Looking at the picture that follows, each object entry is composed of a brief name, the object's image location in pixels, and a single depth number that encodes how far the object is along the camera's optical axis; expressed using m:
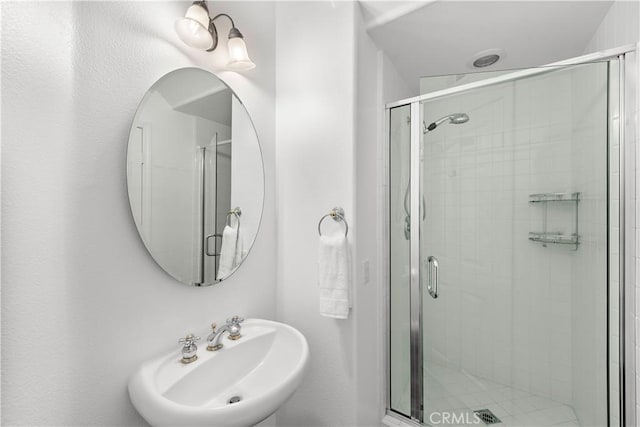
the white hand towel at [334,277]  1.29
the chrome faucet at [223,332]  1.09
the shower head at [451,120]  1.38
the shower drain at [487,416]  1.37
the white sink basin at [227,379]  0.77
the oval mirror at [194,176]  0.98
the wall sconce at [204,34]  1.04
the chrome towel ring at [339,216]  1.35
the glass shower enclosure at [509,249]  1.15
